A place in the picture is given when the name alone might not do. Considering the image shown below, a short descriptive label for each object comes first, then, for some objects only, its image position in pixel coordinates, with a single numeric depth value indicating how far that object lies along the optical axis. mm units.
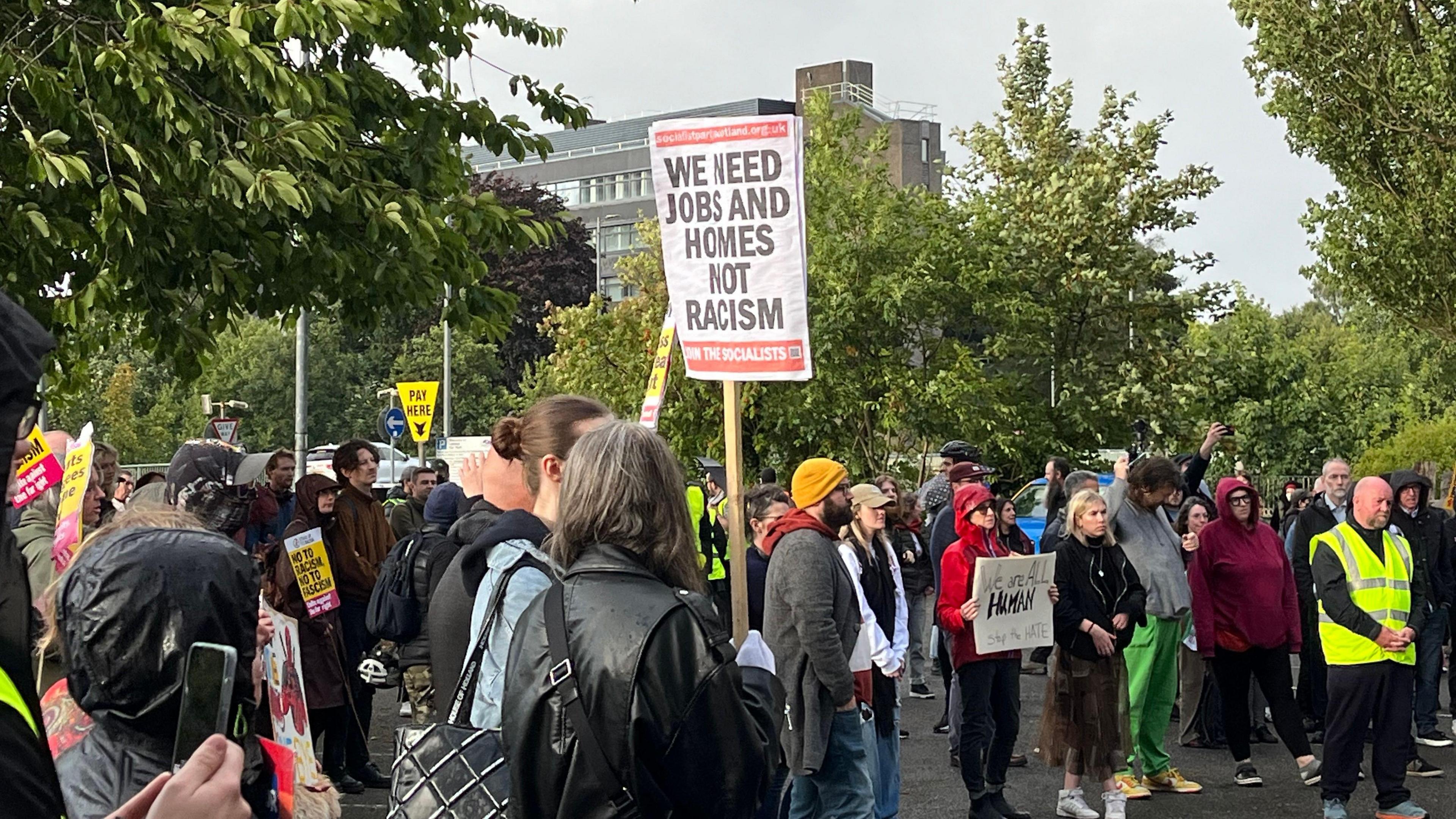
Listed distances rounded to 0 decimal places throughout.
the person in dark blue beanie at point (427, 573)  6535
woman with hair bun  3736
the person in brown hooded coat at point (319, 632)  9086
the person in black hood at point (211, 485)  6746
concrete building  79375
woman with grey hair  3164
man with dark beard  6938
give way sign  23812
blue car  22000
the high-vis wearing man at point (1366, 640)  8555
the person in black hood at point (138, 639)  2666
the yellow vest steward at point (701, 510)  10898
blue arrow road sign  30125
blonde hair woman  8766
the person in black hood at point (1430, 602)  11047
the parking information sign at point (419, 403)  25750
